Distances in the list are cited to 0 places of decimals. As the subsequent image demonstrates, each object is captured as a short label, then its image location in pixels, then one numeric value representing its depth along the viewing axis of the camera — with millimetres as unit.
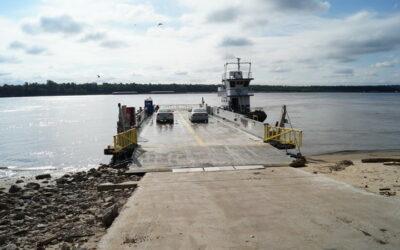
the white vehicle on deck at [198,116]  42531
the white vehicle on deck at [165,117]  42500
